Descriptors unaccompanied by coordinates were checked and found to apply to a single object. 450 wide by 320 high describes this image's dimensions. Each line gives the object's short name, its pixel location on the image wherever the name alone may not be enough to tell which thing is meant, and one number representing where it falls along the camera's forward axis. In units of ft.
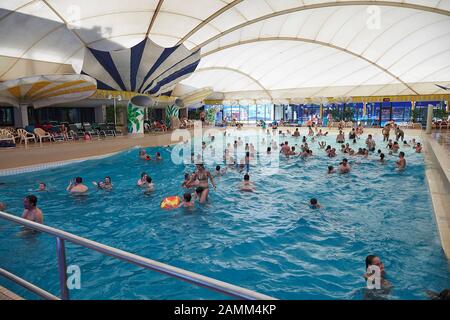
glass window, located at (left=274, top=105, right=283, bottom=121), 140.37
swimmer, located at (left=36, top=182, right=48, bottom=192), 29.55
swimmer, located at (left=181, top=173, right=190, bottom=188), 30.49
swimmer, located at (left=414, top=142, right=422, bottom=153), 46.16
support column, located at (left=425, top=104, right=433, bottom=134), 63.96
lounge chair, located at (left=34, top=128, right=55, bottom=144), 51.42
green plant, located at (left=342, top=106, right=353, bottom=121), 102.65
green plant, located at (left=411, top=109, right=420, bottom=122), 88.64
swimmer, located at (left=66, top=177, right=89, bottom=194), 28.60
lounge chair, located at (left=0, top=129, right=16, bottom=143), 45.65
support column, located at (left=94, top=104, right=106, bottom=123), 82.94
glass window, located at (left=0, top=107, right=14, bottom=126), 63.10
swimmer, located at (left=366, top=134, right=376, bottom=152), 49.19
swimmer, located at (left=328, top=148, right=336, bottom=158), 46.85
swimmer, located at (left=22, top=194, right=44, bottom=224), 18.71
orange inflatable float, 24.77
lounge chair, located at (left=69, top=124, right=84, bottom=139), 59.35
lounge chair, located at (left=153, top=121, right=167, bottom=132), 82.58
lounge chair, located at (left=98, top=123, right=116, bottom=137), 66.47
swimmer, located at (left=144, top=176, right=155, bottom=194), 29.73
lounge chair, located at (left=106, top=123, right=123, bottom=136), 70.13
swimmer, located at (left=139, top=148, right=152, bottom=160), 44.51
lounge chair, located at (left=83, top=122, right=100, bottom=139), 63.19
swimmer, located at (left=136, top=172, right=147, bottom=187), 31.32
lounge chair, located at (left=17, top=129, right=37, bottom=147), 49.36
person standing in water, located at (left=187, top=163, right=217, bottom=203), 26.12
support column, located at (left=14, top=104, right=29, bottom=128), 62.90
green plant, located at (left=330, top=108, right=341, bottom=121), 104.42
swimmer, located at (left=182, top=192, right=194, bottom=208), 24.09
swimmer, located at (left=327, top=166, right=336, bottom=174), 35.94
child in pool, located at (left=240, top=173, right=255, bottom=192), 29.90
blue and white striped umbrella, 45.78
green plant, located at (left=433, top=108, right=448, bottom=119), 84.02
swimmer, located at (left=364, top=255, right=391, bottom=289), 13.67
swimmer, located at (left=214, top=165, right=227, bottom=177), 36.26
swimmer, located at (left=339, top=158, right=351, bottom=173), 36.13
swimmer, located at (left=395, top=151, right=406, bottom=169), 37.78
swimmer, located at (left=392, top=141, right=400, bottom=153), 47.39
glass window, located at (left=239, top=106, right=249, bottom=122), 154.81
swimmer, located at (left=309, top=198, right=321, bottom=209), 25.18
